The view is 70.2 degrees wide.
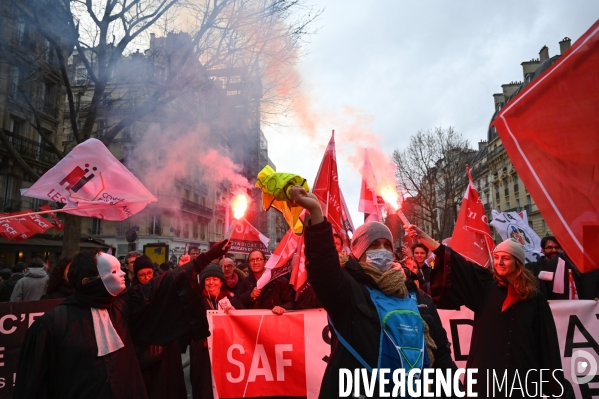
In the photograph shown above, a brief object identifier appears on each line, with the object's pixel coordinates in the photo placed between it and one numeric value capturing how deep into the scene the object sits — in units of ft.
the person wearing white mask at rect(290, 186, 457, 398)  6.43
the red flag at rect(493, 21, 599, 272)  7.91
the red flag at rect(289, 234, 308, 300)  17.48
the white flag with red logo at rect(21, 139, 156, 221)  14.88
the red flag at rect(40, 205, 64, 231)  42.30
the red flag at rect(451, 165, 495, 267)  21.94
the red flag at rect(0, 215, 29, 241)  30.99
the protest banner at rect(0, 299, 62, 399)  15.78
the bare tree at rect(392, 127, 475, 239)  87.45
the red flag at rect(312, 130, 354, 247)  18.95
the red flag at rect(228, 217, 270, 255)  23.93
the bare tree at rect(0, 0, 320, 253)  38.73
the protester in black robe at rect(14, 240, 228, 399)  7.86
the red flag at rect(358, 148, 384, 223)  18.71
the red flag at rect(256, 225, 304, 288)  18.71
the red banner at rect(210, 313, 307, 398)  15.97
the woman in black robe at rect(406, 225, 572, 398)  9.78
